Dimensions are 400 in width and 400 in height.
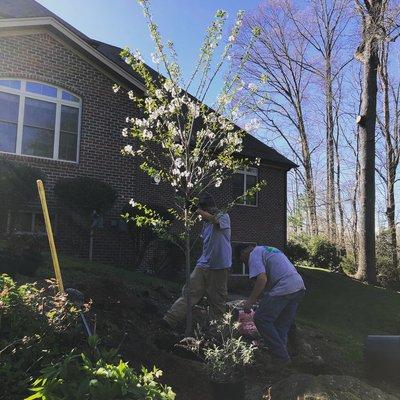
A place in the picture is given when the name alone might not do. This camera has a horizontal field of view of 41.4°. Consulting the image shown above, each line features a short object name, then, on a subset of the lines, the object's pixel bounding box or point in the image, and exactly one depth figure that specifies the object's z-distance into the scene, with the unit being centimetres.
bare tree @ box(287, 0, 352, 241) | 3256
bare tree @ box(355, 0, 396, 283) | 1905
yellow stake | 507
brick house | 1224
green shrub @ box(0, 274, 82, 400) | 286
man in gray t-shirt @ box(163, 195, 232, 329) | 688
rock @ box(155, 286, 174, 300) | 892
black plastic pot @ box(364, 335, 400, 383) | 597
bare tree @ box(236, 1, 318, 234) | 3303
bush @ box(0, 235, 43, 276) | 708
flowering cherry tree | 634
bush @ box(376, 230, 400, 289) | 2012
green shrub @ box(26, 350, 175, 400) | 240
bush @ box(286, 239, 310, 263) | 2359
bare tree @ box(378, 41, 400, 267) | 2802
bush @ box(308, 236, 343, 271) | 2369
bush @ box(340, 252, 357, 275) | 2117
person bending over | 572
